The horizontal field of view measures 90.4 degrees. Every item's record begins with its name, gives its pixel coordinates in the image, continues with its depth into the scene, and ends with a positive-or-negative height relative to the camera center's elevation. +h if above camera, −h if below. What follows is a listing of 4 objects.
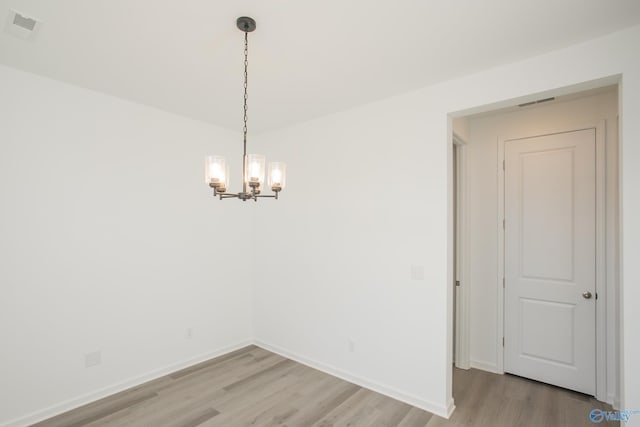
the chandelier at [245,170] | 1.92 +0.28
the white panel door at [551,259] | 2.93 -0.40
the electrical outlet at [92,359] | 2.83 -1.30
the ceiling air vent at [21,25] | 1.90 +1.18
